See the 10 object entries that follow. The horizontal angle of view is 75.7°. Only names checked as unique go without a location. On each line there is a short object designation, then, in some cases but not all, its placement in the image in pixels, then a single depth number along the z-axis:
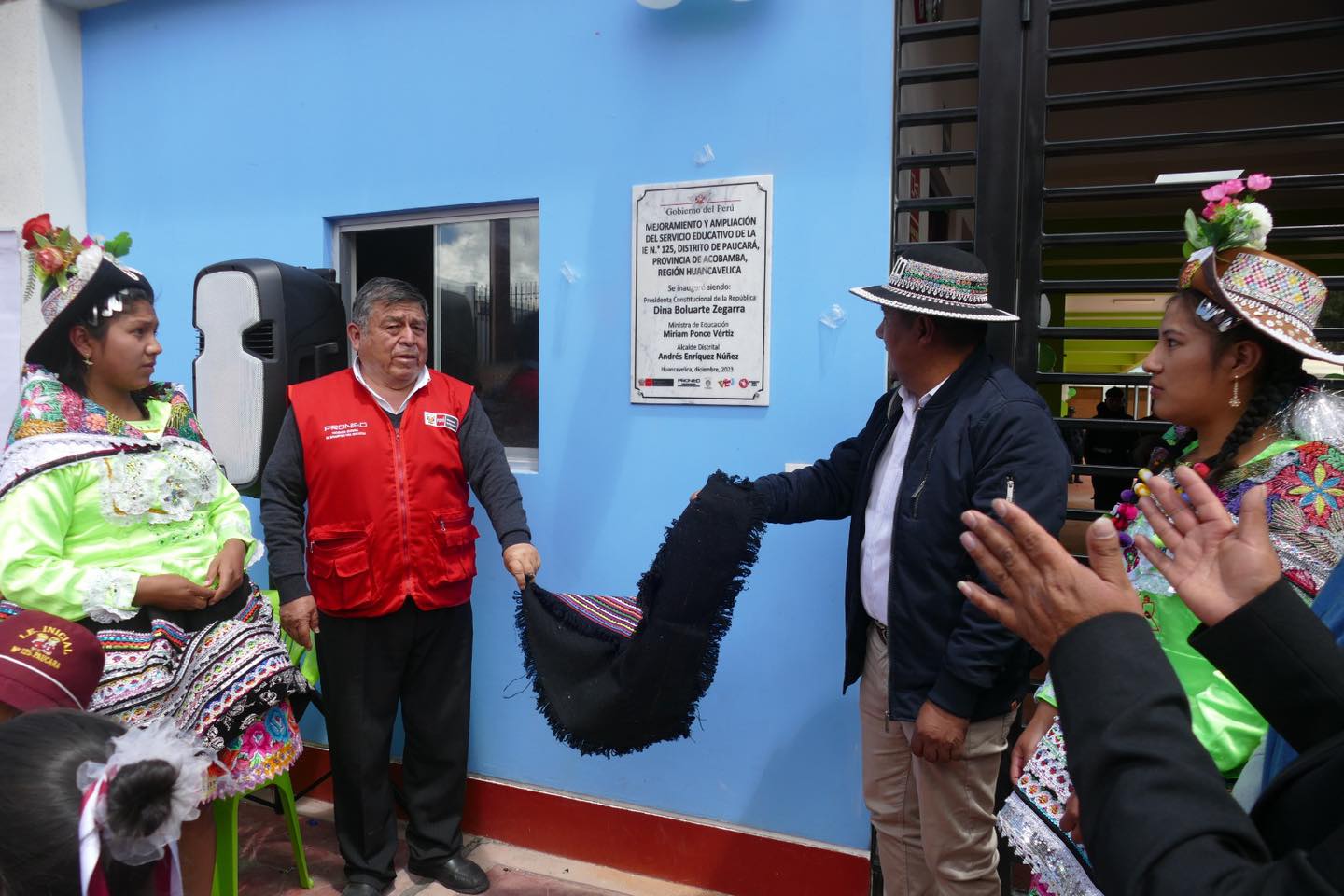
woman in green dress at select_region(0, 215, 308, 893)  2.35
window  3.51
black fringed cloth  2.38
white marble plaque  2.97
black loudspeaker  3.20
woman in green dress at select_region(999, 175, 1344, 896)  1.56
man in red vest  2.93
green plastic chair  2.79
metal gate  2.47
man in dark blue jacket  2.08
